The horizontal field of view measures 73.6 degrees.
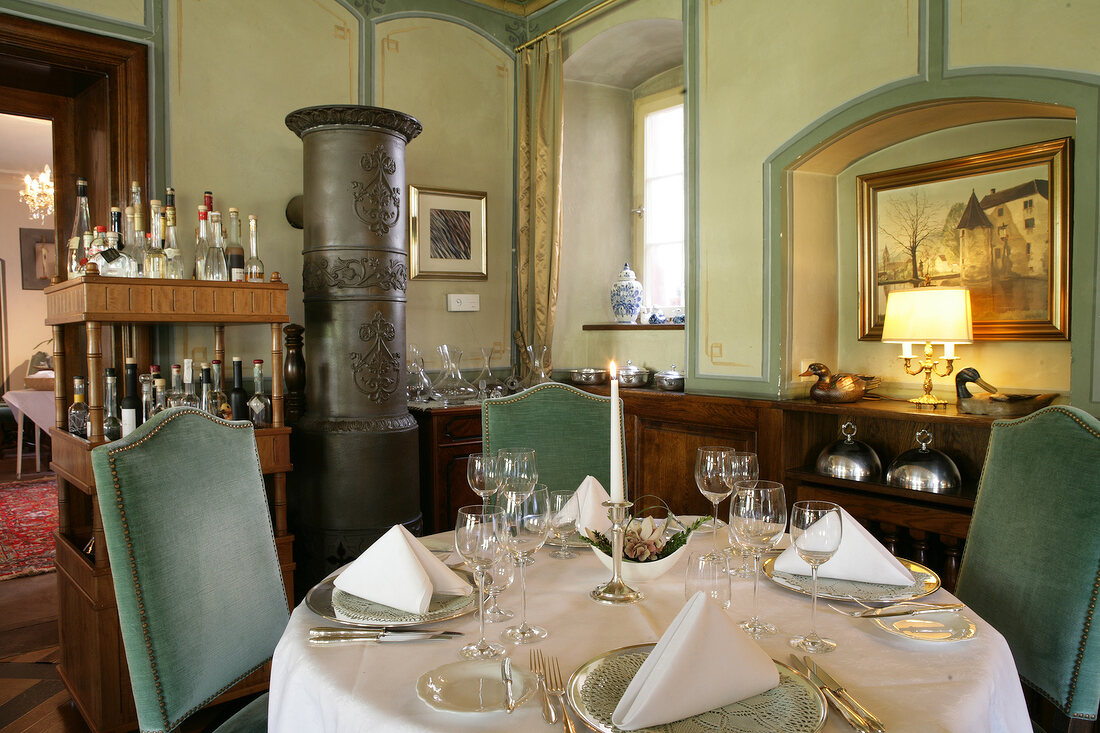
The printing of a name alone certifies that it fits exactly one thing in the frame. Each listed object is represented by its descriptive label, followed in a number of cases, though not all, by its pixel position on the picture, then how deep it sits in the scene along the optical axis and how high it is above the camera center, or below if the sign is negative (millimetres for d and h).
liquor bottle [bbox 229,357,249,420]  2801 -237
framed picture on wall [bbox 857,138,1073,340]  2500 +364
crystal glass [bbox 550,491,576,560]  1352 -342
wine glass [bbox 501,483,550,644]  1120 -298
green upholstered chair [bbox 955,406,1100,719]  1231 -398
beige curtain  3955 +785
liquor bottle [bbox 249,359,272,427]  2770 -259
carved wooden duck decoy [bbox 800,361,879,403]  2725 -199
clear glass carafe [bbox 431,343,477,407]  3797 -244
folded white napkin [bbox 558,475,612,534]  1632 -387
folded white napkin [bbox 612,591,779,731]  831 -399
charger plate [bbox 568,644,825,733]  840 -447
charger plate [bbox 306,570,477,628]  1153 -448
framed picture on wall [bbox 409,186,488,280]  3939 +555
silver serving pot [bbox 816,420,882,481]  2699 -473
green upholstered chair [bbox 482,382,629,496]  2227 -290
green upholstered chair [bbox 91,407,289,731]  1210 -406
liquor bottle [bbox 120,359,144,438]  2303 -204
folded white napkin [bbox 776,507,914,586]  1302 -412
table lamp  2457 +55
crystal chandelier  6406 +1307
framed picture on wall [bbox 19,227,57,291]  8000 +880
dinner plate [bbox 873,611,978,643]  1098 -452
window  4086 +789
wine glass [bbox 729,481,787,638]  1149 -290
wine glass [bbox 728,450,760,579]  1424 -260
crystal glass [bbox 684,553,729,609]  1205 -403
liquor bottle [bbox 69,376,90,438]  2488 -264
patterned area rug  3947 -1218
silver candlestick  1252 -446
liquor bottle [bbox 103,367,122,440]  2361 -248
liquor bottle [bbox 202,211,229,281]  2770 +290
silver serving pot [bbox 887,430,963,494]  2484 -474
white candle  1194 -199
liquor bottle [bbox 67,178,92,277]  2609 +373
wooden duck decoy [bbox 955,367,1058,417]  2297 -214
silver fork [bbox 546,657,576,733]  873 -462
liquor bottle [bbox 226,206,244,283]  2664 +273
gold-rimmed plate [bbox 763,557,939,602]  1252 -445
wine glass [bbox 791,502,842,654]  1092 -308
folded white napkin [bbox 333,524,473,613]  1201 -406
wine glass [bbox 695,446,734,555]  1431 -267
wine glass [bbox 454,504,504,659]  1047 -302
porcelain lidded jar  3945 +206
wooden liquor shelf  2242 -420
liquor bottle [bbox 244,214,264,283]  2746 +280
